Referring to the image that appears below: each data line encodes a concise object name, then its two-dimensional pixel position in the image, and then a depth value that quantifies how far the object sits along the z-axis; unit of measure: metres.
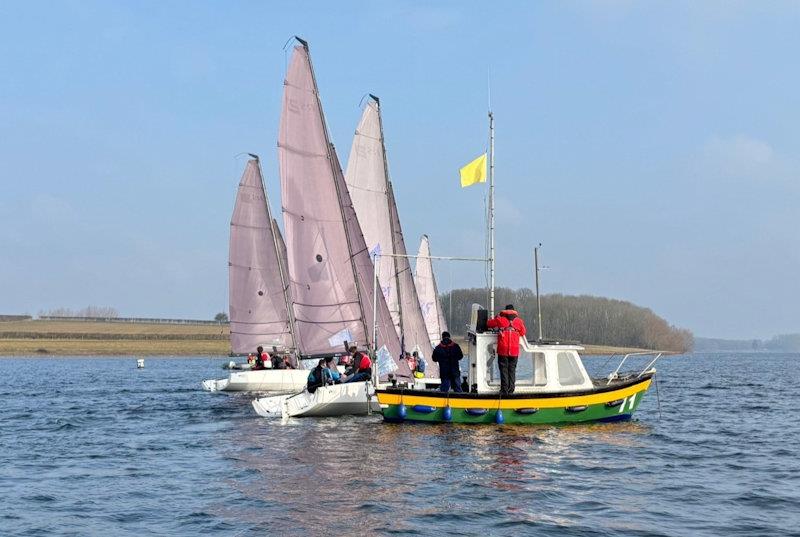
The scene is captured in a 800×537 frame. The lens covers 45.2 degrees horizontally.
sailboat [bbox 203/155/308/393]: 57.84
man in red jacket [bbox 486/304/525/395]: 30.62
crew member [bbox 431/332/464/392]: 31.97
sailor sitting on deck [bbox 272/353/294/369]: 53.78
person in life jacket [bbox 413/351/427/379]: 40.44
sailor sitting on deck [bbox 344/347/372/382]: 34.94
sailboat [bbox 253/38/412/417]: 37.62
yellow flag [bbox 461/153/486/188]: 35.91
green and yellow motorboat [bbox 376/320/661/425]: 31.11
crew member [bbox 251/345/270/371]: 53.62
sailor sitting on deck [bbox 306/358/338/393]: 34.94
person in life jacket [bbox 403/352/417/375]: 40.67
